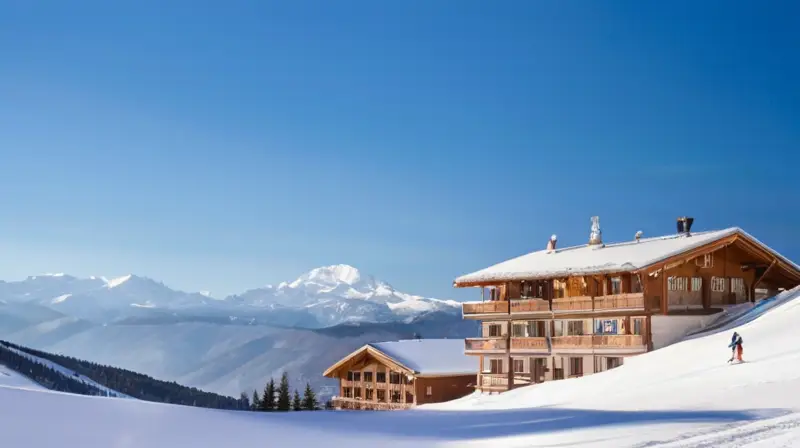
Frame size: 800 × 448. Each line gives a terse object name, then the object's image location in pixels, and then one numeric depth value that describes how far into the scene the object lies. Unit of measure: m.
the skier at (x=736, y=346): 31.19
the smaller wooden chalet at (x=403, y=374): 59.75
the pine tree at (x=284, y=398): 70.71
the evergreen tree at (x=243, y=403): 123.58
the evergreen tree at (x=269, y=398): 72.37
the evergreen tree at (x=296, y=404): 70.00
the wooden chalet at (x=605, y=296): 43.41
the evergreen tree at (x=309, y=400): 68.81
